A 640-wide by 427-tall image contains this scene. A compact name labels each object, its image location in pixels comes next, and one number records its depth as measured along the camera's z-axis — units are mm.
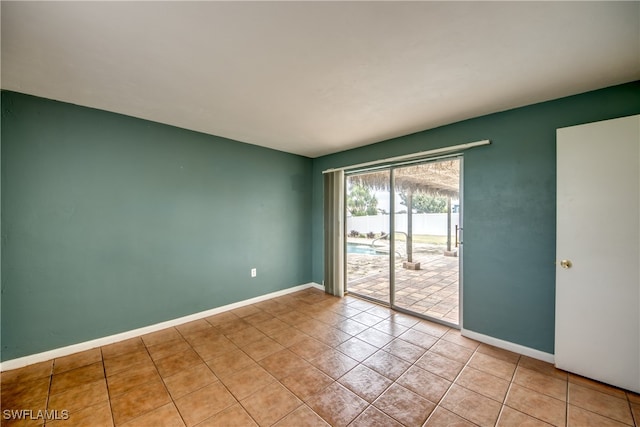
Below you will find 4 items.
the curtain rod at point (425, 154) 2670
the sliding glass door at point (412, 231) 3121
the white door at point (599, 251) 1879
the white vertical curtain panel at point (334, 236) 4113
